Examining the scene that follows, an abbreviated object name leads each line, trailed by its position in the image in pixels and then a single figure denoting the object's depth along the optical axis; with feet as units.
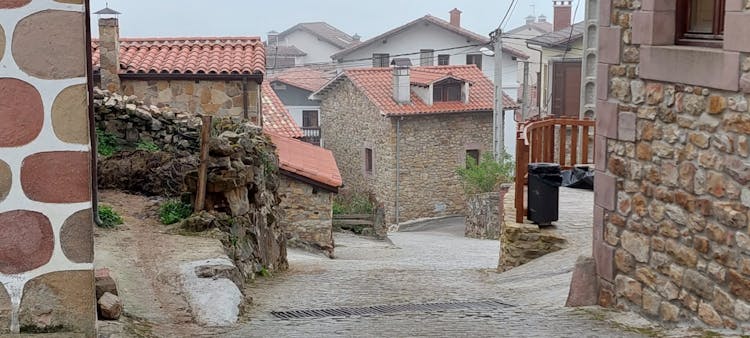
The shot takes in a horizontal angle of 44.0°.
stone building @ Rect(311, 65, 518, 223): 112.27
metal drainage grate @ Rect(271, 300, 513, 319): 25.39
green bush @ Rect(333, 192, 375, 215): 95.35
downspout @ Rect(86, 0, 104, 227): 20.04
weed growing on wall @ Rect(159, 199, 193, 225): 33.86
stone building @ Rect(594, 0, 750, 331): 18.24
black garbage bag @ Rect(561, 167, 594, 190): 41.98
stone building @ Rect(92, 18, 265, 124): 52.49
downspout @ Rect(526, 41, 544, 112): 116.67
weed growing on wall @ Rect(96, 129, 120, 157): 41.78
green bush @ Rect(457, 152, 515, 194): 103.55
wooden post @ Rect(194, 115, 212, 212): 32.60
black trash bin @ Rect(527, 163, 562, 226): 33.04
